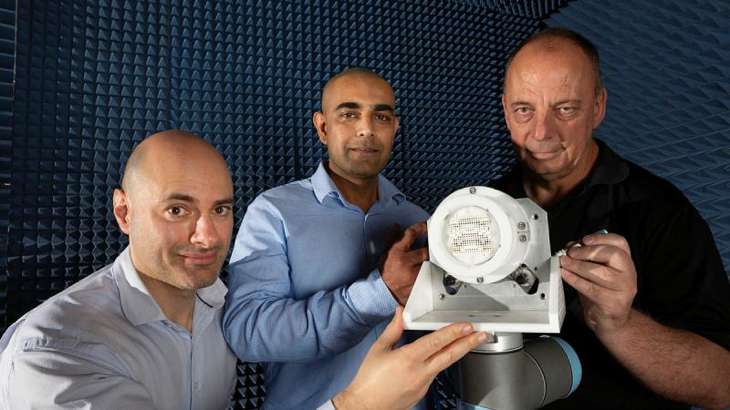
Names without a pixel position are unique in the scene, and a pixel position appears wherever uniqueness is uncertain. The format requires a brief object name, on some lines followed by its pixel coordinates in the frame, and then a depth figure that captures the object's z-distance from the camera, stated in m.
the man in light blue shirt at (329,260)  1.28
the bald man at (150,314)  1.05
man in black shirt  1.13
